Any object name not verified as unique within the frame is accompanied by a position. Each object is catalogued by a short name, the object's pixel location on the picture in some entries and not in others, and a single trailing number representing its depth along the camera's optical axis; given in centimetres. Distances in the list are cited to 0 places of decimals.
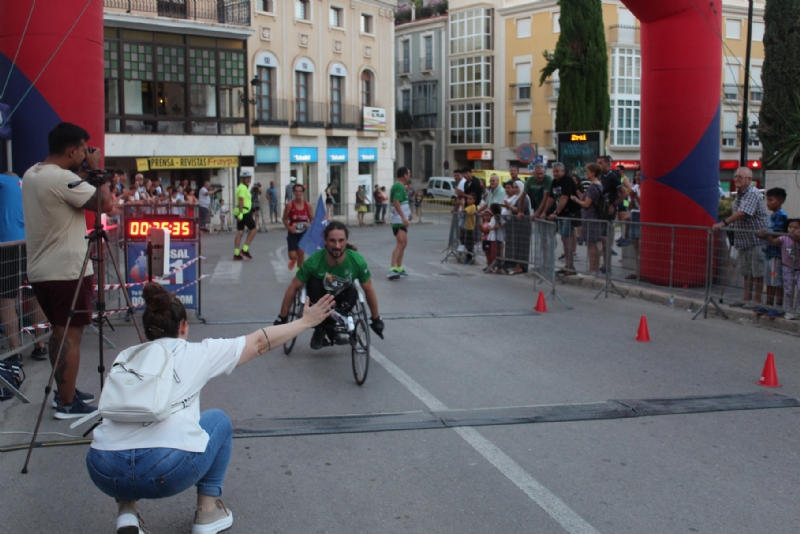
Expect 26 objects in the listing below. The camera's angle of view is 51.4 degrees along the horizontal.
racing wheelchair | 725
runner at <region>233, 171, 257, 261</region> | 1888
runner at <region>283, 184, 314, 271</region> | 1372
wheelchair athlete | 777
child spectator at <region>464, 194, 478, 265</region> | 1728
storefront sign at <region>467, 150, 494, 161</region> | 5972
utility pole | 1812
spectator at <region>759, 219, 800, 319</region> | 949
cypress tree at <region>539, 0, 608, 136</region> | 3972
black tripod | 559
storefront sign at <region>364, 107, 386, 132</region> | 4459
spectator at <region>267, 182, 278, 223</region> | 3671
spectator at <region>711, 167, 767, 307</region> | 1018
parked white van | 5154
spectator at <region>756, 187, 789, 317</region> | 986
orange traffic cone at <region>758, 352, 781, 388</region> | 726
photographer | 586
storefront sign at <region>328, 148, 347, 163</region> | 4342
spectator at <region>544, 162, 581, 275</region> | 1436
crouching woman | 376
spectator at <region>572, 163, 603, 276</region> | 1334
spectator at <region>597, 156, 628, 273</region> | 1470
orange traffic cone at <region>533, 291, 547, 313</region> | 1127
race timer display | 1045
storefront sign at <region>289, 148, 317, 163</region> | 4131
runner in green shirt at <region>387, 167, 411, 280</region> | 1468
